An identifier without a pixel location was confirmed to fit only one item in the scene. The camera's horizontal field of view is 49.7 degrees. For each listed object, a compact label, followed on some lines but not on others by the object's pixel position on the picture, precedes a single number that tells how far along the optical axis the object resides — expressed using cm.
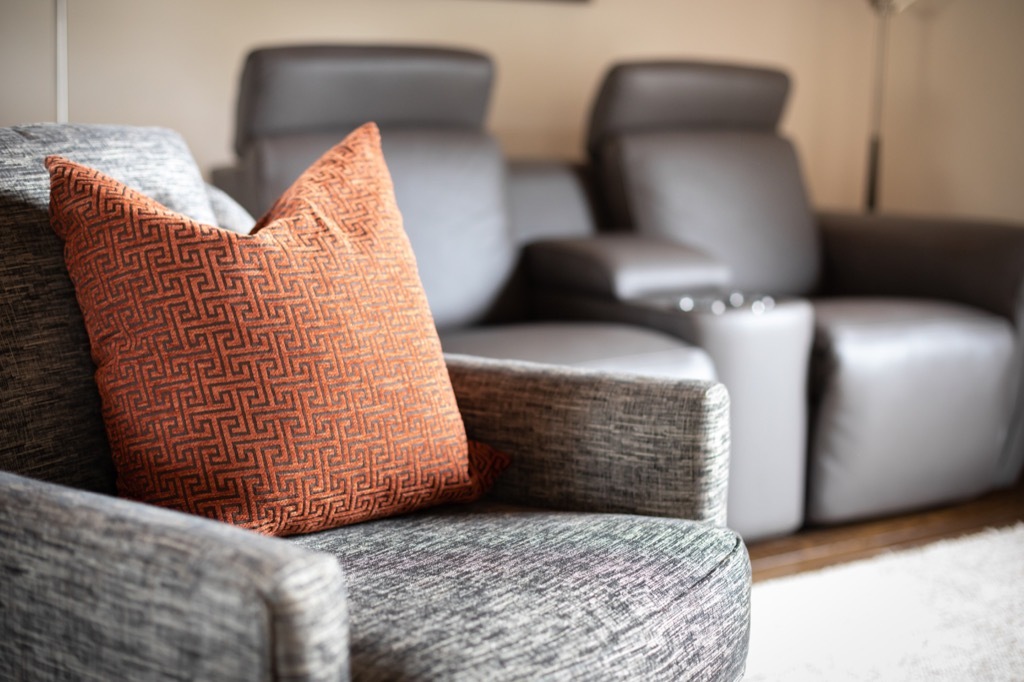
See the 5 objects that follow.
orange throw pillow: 108
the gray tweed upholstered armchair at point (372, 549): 79
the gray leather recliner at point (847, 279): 223
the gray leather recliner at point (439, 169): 198
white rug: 168
